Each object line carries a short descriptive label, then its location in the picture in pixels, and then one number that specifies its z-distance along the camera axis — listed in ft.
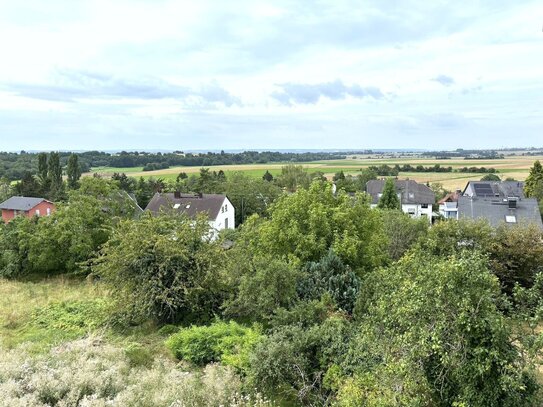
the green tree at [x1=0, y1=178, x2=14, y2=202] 198.90
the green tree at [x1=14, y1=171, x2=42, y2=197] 195.83
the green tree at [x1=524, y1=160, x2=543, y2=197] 155.43
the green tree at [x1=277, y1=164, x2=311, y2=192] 233.76
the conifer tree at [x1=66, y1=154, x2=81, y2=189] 215.51
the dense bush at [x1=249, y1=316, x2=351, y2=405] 32.14
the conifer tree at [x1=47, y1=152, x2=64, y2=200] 201.16
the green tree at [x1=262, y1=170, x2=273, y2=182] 266.40
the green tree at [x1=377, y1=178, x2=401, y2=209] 147.23
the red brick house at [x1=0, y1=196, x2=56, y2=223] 161.38
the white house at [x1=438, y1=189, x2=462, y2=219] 161.17
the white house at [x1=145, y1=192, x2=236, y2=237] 133.49
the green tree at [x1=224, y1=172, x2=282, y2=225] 165.68
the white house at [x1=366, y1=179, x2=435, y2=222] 176.76
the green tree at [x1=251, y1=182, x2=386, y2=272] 55.57
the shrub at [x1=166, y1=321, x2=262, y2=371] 38.19
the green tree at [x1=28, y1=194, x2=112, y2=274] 81.41
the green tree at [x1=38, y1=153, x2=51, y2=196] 203.62
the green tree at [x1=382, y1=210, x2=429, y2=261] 86.99
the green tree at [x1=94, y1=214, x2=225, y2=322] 52.34
